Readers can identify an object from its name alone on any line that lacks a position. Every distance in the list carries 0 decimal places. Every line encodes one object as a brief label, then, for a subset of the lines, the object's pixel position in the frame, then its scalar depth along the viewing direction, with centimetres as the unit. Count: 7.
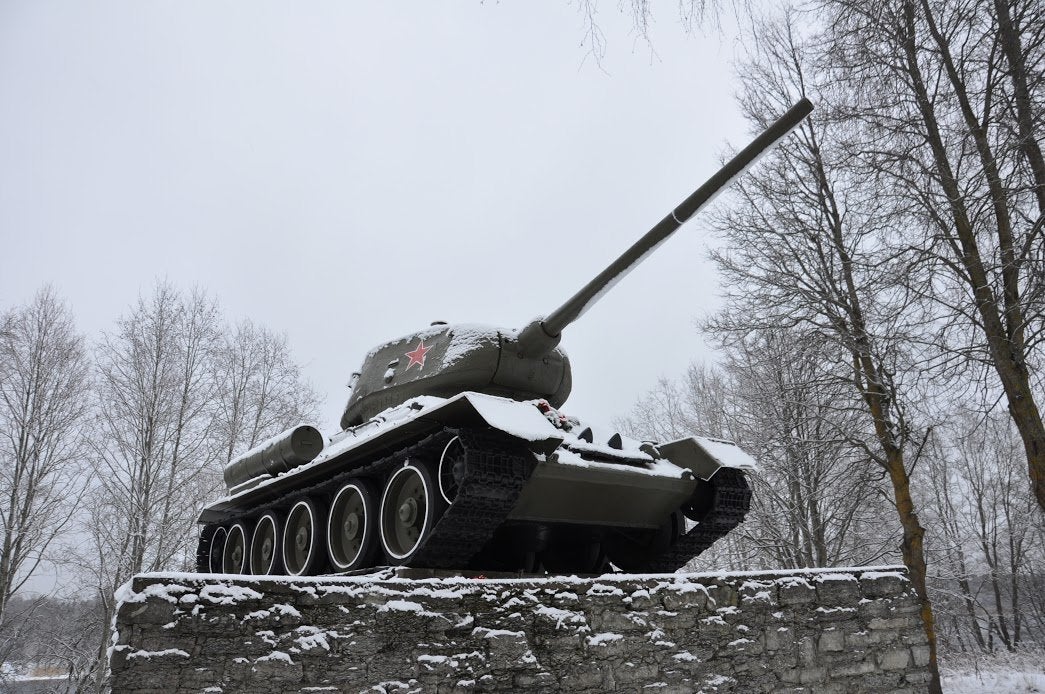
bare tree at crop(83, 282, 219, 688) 1452
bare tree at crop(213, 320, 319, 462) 1711
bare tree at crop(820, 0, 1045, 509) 747
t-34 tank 605
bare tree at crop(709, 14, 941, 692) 945
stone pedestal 360
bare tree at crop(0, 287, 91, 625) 1423
